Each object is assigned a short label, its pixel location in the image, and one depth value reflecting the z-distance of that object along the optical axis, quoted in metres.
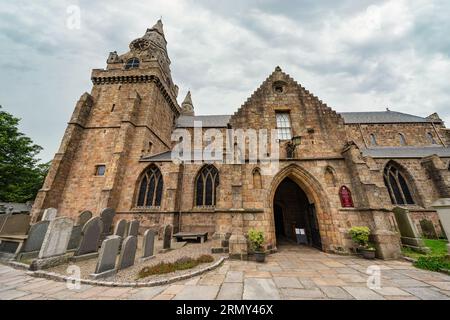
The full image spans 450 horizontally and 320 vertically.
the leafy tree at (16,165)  17.55
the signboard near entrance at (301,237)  10.21
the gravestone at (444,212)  6.36
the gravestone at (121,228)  8.23
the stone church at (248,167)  8.02
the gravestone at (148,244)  6.63
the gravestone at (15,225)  8.45
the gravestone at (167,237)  8.41
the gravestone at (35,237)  6.72
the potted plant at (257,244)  6.27
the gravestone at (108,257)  4.74
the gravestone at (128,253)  5.55
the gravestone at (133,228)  8.79
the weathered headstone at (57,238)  5.70
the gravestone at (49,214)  9.43
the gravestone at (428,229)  12.20
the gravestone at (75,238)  7.59
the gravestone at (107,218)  9.92
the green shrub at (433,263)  5.15
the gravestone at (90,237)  6.70
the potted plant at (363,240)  6.73
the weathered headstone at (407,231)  7.44
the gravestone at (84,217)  9.55
